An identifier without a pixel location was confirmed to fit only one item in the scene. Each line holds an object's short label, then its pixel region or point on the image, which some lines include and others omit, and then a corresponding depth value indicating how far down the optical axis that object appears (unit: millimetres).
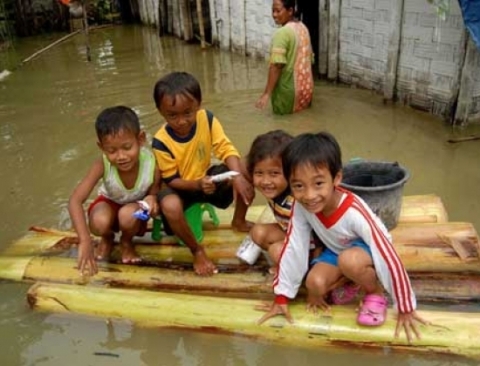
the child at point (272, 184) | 2811
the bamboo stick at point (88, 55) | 10380
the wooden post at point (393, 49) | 6172
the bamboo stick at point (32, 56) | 10750
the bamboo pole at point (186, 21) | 11859
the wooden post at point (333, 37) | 7274
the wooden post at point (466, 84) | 5359
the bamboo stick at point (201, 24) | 10734
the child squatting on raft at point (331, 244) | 2367
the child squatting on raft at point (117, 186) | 3082
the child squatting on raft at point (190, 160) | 3123
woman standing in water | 6102
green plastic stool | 3406
